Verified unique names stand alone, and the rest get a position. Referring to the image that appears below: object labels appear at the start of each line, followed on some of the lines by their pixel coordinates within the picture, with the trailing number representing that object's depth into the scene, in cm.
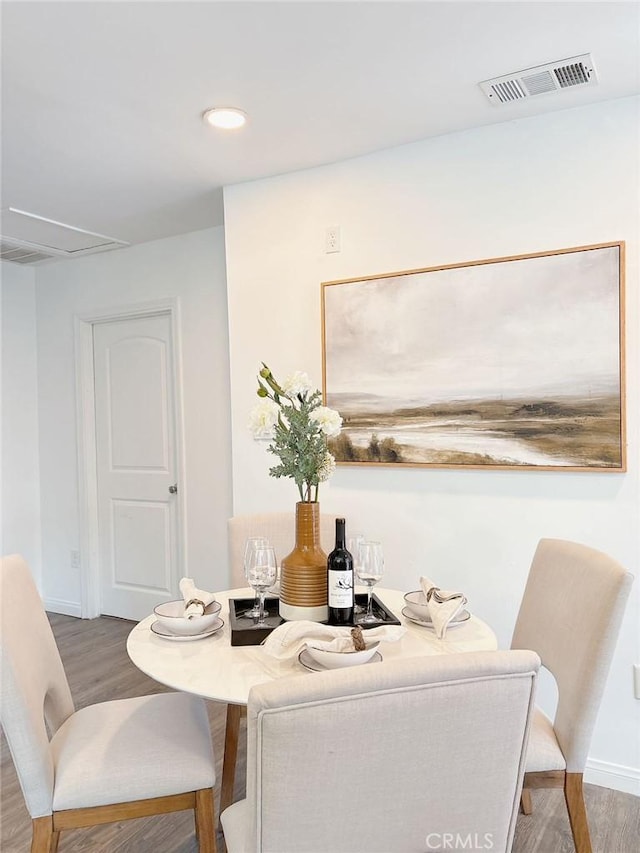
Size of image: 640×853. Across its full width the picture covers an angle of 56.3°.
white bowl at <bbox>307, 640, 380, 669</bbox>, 129
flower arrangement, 161
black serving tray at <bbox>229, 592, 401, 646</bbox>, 156
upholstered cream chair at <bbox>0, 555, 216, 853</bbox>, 136
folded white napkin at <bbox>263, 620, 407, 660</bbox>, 140
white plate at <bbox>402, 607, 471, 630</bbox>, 164
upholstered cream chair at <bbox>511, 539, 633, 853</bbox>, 144
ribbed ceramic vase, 165
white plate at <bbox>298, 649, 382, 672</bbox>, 134
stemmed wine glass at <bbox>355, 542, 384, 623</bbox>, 167
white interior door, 395
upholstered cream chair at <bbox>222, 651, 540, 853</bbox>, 82
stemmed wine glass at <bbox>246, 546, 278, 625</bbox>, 166
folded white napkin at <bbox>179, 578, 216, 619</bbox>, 166
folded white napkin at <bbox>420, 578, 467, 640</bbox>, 155
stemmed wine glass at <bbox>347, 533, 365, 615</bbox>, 169
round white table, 132
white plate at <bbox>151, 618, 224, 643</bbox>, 157
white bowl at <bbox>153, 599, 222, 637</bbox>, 159
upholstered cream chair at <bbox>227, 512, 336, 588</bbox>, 238
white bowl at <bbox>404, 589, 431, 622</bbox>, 169
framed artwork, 218
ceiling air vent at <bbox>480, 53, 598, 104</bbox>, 196
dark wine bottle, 156
